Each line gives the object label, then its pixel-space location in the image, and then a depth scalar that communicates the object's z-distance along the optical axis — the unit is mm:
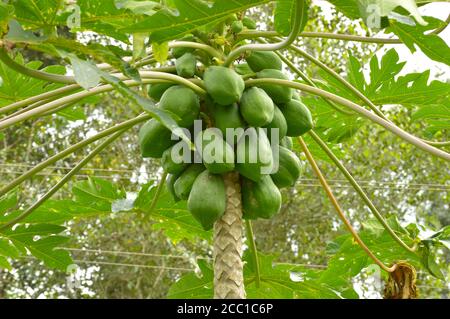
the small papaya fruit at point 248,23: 1885
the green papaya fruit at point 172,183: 1746
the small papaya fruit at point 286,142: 1813
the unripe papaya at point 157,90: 1782
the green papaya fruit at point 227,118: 1610
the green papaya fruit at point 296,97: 1832
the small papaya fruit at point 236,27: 1762
